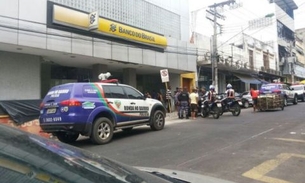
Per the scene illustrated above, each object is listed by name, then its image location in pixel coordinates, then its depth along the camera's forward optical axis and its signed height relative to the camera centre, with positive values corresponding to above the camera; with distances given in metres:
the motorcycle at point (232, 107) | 16.70 -0.19
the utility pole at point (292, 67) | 47.02 +5.43
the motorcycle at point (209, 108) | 15.72 -0.23
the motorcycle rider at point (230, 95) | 16.97 +0.47
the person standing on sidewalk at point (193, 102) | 16.70 +0.08
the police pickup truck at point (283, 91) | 23.08 +0.94
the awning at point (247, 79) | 33.49 +2.71
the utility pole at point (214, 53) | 24.62 +4.13
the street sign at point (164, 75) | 16.99 +1.62
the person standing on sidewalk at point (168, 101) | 20.50 +0.24
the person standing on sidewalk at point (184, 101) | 16.59 +0.16
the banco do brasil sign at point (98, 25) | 14.53 +4.25
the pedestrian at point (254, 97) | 19.53 +0.39
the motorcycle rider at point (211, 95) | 16.33 +0.46
